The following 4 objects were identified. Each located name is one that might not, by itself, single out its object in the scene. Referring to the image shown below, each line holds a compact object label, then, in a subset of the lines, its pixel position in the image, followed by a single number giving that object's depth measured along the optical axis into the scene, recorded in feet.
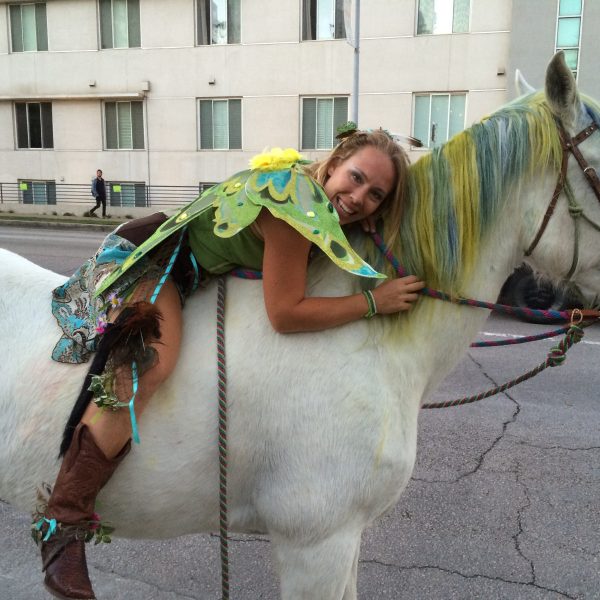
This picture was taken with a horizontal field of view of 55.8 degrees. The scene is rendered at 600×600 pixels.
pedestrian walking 68.18
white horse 5.48
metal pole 45.31
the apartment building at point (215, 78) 58.54
